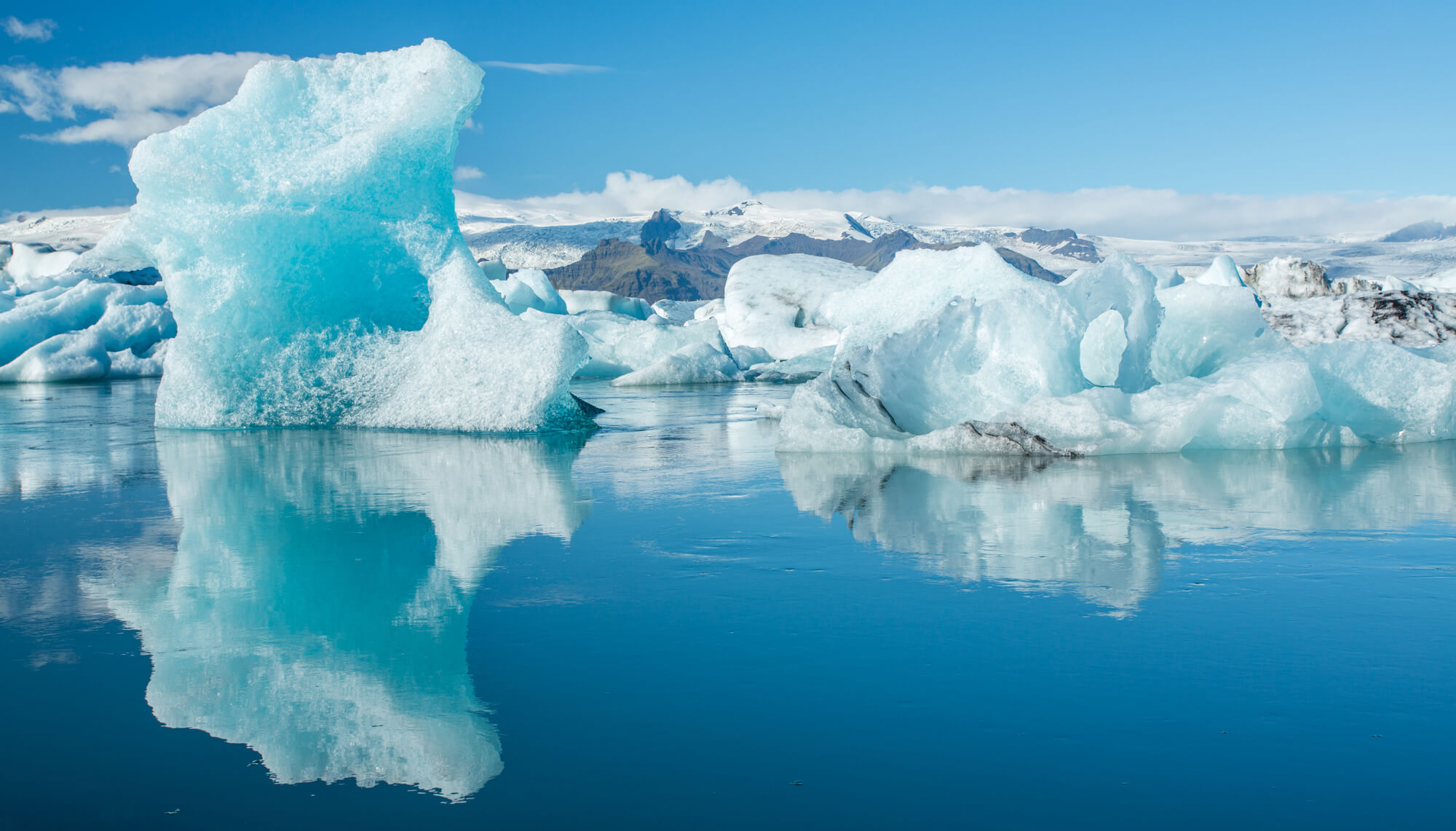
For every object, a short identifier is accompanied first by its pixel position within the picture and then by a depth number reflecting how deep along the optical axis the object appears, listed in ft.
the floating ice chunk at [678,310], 148.42
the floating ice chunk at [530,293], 79.30
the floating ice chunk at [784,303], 71.10
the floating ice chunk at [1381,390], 20.84
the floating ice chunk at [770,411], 28.40
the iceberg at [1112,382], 18.81
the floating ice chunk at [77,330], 59.72
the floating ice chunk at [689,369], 52.80
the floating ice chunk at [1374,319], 33.78
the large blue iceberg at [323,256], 25.71
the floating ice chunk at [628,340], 63.72
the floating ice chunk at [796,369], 56.75
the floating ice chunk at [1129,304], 21.57
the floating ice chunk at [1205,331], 21.77
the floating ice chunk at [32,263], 116.67
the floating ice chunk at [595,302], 107.65
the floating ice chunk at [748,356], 63.52
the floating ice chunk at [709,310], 100.99
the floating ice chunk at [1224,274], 51.90
